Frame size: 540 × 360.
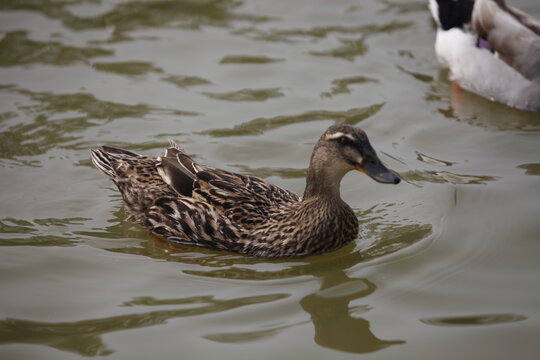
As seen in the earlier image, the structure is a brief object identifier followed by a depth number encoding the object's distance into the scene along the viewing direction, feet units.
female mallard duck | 43.01
